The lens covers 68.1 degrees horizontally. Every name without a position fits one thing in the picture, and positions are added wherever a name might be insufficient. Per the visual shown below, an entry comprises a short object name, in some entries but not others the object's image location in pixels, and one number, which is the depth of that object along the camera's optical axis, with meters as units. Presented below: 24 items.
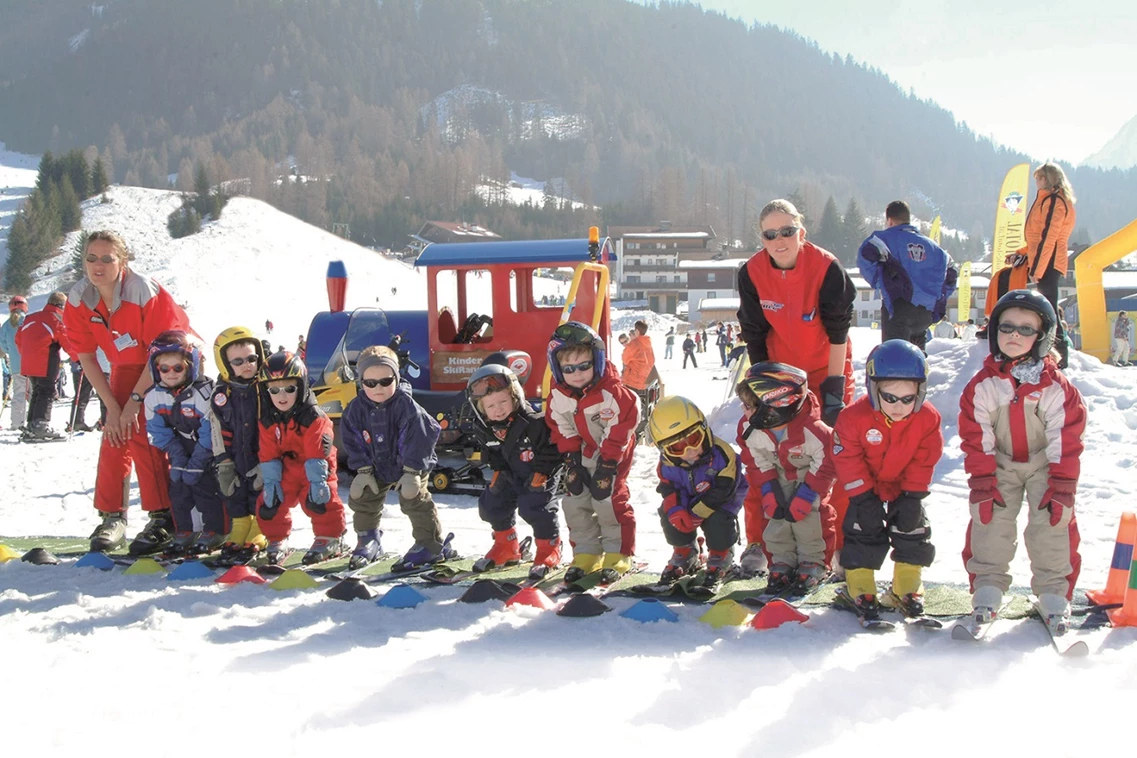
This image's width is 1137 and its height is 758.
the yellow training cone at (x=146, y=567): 4.82
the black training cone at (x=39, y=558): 5.05
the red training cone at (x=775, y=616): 3.59
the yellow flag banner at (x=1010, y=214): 15.64
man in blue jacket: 5.91
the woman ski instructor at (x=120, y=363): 5.38
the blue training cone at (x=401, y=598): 4.11
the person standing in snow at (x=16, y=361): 11.65
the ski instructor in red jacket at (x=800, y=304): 4.33
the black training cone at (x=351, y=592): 4.25
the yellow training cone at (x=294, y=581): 4.48
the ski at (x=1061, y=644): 3.17
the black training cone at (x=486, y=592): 4.13
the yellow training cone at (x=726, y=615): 3.67
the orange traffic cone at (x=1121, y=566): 3.76
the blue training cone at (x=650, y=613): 3.75
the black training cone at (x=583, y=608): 3.81
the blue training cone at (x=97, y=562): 4.94
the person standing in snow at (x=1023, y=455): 3.49
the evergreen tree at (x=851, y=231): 101.12
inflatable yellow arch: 8.97
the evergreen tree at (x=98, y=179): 65.44
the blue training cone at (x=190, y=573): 4.73
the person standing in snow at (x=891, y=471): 3.71
